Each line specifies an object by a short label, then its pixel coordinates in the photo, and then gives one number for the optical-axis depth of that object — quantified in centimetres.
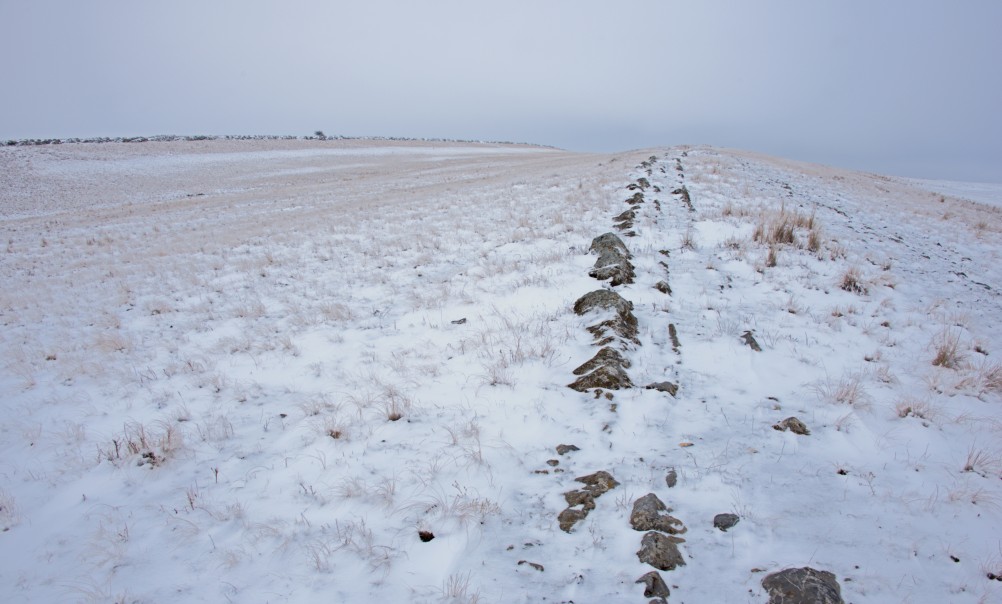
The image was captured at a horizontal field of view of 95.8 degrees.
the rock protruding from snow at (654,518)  298
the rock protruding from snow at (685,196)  1232
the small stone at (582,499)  324
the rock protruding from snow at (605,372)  458
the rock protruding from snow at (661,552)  273
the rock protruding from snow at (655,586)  256
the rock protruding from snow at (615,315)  538
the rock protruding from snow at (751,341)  523
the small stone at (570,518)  311
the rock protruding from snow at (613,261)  719
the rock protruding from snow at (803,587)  238
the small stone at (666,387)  449
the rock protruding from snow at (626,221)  1018
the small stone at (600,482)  337
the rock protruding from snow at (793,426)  382
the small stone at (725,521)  295
